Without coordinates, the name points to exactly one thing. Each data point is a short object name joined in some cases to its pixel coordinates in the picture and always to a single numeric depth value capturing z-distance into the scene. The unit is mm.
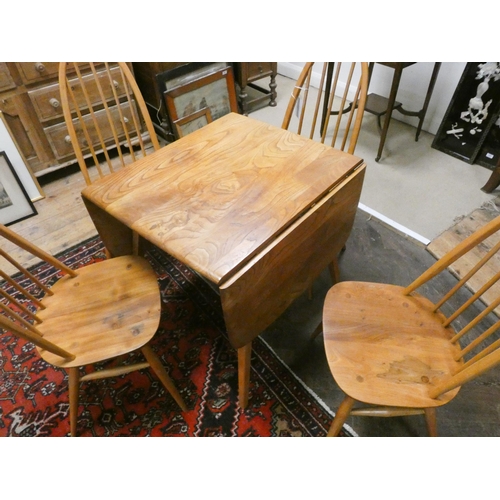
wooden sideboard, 1864
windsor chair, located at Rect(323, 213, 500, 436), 898
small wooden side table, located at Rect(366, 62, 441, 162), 2055
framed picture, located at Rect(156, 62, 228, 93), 2191
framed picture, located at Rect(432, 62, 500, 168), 2059
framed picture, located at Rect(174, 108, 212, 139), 2373
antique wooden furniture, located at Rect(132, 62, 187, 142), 2205
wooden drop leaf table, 962
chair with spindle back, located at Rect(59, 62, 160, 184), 2062
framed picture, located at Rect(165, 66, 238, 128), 2275
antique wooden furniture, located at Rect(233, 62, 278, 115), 2744
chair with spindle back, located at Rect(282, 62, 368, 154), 1340
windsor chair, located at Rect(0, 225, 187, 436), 1024
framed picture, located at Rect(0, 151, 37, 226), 1913
